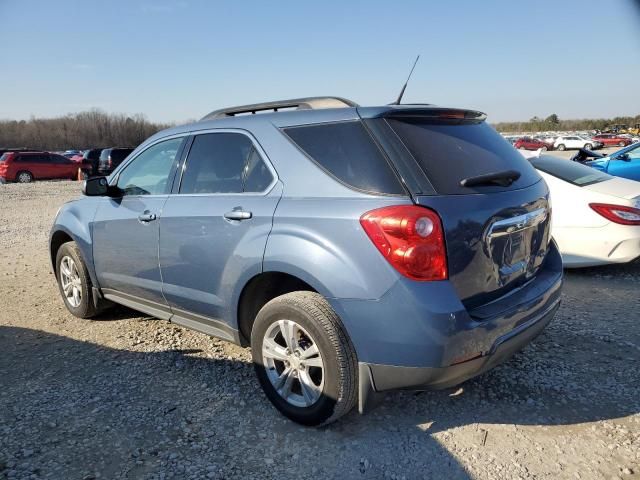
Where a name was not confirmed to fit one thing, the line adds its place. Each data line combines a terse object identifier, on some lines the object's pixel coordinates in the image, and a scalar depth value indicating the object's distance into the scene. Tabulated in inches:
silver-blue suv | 91.5
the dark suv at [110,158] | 911.7
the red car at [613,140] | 1853.5
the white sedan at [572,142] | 1759.4
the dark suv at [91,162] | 1007.0
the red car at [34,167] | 979.9
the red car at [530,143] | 1711.4
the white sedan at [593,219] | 199.6
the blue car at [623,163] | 417.7
